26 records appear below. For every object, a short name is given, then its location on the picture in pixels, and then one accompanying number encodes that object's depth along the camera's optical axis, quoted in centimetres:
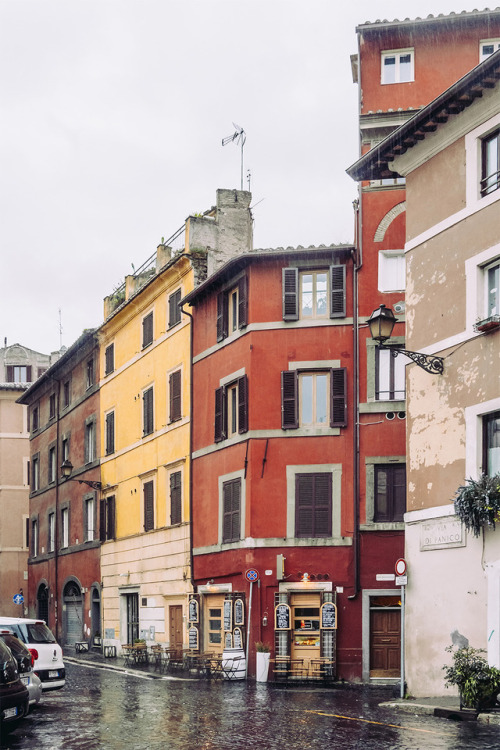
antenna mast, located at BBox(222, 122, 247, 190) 3853
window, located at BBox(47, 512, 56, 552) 5172
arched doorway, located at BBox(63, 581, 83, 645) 4650
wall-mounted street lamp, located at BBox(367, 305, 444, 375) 2067
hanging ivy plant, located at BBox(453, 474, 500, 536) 1959
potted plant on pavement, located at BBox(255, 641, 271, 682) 2892
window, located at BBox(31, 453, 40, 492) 5600
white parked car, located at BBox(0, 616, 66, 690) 2189
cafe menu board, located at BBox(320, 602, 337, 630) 2900
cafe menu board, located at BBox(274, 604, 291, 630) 2953
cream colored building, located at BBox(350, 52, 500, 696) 2038
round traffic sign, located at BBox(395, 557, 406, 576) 2212
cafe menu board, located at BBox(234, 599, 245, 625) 3059
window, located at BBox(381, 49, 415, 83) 3156
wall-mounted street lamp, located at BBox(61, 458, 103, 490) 4231
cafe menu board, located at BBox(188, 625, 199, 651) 3319
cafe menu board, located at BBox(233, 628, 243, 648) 3030
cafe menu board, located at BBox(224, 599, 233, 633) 3109
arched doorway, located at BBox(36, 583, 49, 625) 5241
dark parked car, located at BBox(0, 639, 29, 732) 1507
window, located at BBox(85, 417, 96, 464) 4603
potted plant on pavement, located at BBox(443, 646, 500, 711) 1817
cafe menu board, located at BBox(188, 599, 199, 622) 3347
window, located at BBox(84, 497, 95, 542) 4544
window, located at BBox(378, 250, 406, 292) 3023
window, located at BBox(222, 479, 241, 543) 3150
